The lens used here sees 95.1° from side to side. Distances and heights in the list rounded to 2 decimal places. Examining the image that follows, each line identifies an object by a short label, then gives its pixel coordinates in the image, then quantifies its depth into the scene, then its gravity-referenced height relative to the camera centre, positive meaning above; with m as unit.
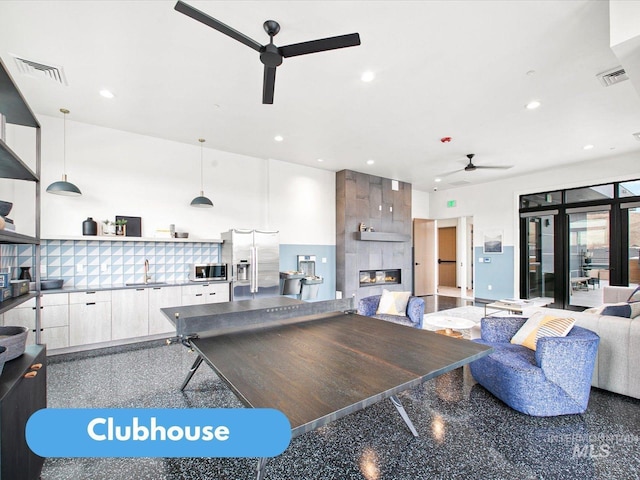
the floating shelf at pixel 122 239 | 3.86 +0.05
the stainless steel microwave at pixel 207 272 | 4.73 -0.49
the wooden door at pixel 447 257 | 10.48 -0.57
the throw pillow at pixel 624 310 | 2.72 -0.65
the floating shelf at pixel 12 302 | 1.50 -0.33
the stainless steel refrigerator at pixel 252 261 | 4.91 -0.34
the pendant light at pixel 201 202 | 4.72 +0.65
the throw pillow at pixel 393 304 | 4.04 -0.87
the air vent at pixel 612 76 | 2.97 +1.72
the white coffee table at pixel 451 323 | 3.54 -1.02
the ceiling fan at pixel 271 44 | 1.99 +1.51
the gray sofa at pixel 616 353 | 2.46 -0.97
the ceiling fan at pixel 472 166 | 5.61 +1.51
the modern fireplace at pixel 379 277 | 7.02 -0.90
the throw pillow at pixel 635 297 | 3.38 -0.66
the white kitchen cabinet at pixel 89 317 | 3.70 -0.97
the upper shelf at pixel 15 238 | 1.40 +0.03
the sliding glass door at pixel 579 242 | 5.62 -0.02
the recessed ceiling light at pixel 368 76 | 3.03 +1.74
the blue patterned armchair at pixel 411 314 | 3.79 -0.98
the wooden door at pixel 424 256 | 8.69 -0.45
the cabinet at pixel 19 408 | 1.22 -0.79
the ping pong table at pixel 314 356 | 1.11 -0.60
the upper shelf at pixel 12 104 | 1.57 +0.85
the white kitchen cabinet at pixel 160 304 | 4.22 -0.91
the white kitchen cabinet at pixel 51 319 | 3.42 -0.93
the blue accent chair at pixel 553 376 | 2.21 -1.05
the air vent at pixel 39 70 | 2.83 +1.74
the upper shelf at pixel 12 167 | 1.54 +0.46
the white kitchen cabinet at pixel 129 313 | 3.96 -0.99
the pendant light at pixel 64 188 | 3.63 +0.68
